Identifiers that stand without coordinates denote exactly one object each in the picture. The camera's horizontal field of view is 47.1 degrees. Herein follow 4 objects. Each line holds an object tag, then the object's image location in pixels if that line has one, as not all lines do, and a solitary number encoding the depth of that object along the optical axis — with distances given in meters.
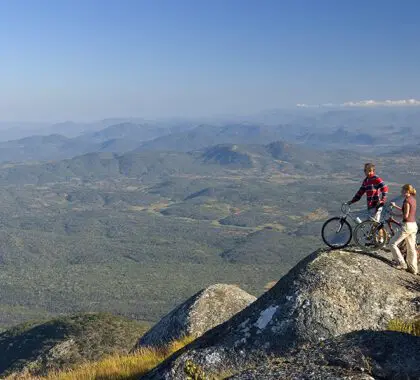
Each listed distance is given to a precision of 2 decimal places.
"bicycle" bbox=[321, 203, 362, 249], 18.77
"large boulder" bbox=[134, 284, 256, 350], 24.64
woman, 16.03
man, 18.33
